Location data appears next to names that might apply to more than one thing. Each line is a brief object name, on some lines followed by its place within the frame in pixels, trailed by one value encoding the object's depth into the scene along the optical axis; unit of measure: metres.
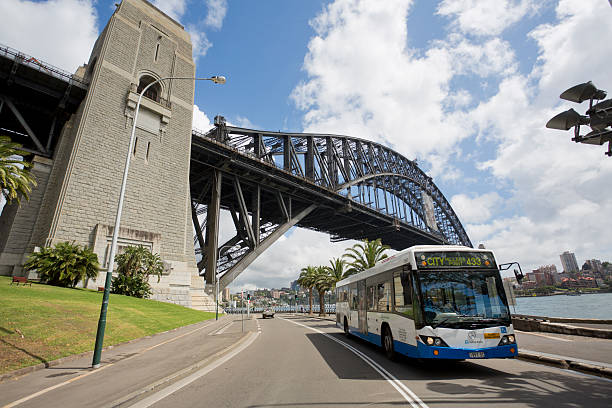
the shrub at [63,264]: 21.00
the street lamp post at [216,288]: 35.19
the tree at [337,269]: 40.78
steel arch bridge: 39.41
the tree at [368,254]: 31.75
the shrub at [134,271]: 25.31
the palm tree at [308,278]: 45.28
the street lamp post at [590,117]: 6.58
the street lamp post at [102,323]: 8.24
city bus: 7.36
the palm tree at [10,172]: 13.84
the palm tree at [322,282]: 42.34
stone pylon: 25.34
